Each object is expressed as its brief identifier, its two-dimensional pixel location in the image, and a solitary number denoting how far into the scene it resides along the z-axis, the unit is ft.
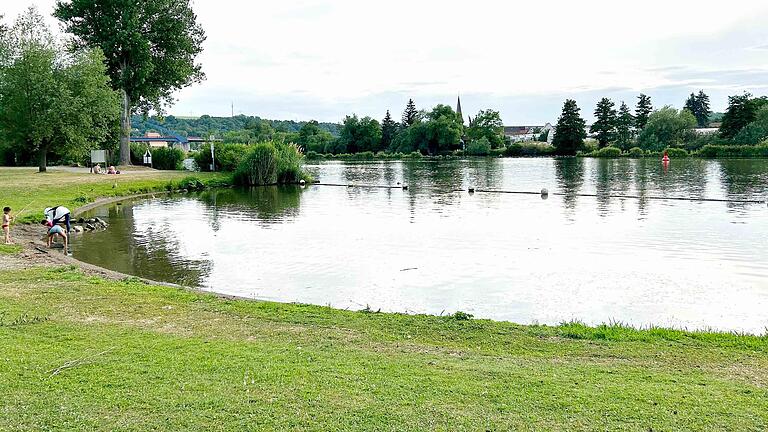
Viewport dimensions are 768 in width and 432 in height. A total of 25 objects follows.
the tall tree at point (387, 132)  514.27
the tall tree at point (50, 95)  142.72
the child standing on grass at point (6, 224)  59.00
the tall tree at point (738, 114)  337.93
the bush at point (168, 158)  202.64
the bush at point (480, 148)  441.68
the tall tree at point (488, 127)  484.74
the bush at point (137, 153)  204.85
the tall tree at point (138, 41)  165.17
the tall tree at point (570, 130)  384.88
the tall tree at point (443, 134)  463.42
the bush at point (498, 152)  436.35
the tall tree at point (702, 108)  554.87
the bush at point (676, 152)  331.39
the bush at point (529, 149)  407.44
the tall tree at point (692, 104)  560.20
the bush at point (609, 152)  363.56
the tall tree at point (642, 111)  417.08
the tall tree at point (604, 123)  403.34
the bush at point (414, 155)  424.87
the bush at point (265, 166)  166.61
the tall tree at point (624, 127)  399.44
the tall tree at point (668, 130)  363.76
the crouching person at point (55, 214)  63.77
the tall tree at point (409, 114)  533.96
